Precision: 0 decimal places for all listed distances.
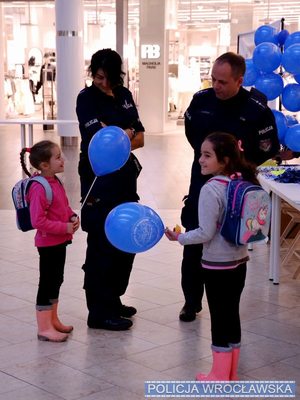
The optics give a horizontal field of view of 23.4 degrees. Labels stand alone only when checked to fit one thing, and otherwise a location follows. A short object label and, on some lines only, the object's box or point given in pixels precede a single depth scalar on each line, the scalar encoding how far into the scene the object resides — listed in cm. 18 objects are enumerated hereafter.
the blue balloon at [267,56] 620
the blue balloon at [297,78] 610
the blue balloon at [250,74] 666
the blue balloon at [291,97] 619
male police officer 402
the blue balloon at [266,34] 661
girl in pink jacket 381
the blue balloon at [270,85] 633
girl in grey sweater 322
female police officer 413
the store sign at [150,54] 1734
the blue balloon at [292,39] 618
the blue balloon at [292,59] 588
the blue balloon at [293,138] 588
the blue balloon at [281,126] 606
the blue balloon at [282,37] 659
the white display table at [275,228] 527
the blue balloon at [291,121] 636
